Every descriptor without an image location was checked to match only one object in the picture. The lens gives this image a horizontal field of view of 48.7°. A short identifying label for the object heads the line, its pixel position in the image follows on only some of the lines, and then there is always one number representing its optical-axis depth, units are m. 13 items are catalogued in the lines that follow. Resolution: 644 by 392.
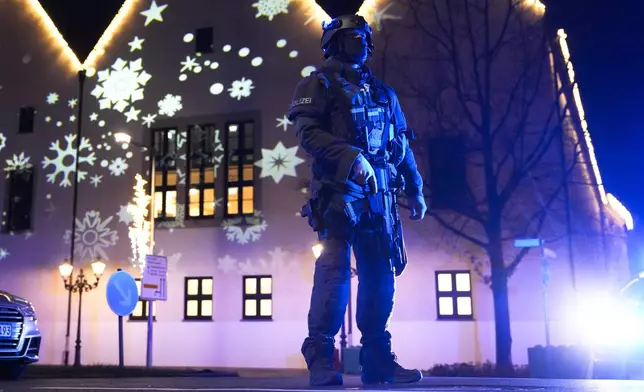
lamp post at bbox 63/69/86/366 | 24.22
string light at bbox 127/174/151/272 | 23.73
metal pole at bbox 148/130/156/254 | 21.62
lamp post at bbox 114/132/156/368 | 18.03
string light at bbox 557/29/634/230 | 21.06
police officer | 4.39
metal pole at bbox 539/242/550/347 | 17.53
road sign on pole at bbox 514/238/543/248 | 16.09
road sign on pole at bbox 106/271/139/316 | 13.96
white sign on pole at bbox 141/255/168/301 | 16.25
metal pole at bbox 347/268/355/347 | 20.50
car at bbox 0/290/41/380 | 8.18
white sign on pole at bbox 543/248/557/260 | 20.81
